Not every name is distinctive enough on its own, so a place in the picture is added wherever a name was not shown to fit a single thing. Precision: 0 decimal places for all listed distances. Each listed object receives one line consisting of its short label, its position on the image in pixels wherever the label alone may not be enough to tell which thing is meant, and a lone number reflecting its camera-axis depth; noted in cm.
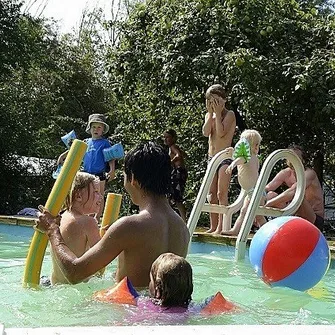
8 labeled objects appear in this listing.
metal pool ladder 674
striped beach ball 450
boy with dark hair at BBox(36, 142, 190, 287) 348
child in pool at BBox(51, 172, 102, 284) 441
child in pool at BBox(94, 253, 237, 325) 313
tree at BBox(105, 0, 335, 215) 1149
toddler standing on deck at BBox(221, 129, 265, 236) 745
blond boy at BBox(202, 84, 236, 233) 845
